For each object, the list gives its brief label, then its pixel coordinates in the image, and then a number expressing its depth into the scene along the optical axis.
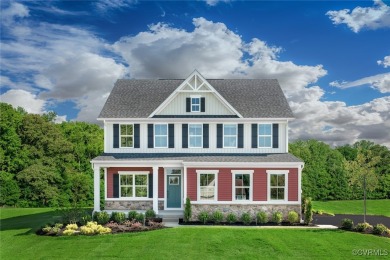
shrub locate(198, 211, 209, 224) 24.83
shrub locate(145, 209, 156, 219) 25.72
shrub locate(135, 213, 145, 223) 25.05
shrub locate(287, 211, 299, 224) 24.78
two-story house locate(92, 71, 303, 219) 26.02
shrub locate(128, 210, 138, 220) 25.33
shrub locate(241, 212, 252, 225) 24.70
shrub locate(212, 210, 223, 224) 24.83
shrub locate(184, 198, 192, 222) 24.86
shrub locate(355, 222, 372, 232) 22.70
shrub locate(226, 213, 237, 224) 24.95
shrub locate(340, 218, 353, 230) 23.05
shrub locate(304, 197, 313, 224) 24.43
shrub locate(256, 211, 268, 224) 24.88
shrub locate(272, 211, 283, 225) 24.88
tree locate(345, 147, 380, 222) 24.84
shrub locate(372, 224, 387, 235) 22.27
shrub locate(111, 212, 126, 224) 24.80
